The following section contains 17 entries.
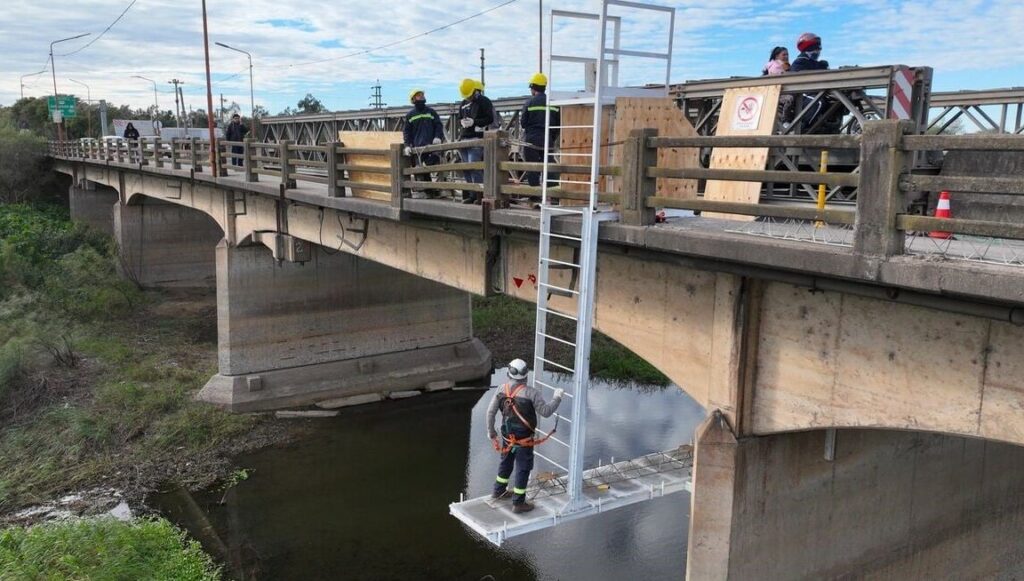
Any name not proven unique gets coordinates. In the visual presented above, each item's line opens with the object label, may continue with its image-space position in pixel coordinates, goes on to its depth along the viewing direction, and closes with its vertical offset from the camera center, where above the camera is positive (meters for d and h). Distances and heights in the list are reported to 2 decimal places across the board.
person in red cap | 8.37 +1.14
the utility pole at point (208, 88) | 21.22 +1.73
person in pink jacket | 8.91 +1.12
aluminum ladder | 6.84 -0.62
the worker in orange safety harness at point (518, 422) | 7.34 -2.42
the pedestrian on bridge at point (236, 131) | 21.66 +0.58
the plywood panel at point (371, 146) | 12.45 +0.15
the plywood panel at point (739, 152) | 7.43 +0.11
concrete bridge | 5.08 -1.38
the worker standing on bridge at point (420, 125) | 12.10 +0.48
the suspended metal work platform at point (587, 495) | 7.04 -3.08
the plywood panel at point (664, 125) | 7.77 +0.35
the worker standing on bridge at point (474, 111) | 11.03 +0.64
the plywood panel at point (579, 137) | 8.28 +0.23
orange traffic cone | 5.40 -0.28
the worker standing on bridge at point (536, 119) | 9.95 +0.49
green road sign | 54.22 +2.88
